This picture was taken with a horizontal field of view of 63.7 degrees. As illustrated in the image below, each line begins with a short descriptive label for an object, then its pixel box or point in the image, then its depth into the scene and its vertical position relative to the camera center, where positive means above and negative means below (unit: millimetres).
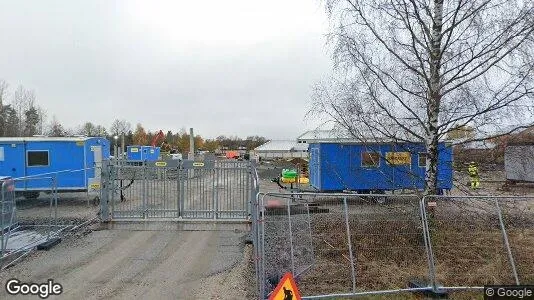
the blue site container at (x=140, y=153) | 43875 -721
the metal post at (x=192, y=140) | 42038 +572
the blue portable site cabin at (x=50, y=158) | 17375 -490
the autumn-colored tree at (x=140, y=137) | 91019 +1962
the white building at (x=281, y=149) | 86312 -851
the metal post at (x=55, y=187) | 10342 -1001
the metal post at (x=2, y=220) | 8039 -1426
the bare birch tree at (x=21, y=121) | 65181 +4088
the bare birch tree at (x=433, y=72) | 8969 +1608
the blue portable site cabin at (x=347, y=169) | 18297 -1062
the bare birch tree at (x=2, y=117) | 58781 +4159
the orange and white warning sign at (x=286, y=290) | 4859 -1653
